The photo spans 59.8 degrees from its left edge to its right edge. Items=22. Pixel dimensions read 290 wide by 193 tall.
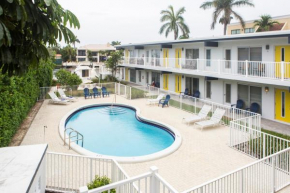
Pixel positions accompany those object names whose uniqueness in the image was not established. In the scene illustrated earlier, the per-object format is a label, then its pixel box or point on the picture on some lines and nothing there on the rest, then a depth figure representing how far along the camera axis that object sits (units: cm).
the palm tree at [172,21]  4581
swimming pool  1400
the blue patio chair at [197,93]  2437
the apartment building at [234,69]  1648
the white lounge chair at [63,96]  2433
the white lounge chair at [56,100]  2325
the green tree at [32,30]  373
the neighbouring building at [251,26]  3319
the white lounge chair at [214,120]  1537
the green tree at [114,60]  3625
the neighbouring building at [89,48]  7907
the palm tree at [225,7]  3703
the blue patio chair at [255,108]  1827
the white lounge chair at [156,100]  2286
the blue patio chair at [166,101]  2178
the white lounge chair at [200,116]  1649
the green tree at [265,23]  3397
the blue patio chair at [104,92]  2723
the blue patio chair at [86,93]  2606
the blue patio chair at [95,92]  2672
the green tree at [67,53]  7105
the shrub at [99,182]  695
